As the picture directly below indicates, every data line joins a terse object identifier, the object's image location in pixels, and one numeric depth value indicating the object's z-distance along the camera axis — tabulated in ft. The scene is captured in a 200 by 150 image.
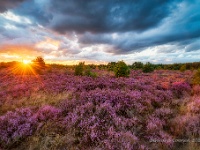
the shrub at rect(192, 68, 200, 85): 30.81
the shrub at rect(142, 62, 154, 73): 66.51
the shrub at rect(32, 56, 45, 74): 64.38
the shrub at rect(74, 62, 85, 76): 45.22
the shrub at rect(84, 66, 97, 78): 40.20
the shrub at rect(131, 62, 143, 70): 94.52
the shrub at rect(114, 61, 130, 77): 40.72
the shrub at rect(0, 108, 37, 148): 11.88
